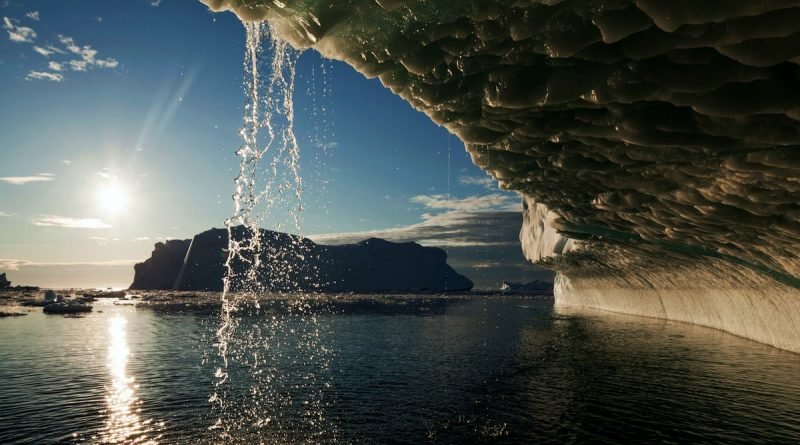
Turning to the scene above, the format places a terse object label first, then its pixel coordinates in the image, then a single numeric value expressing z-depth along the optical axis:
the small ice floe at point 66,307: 55.47
